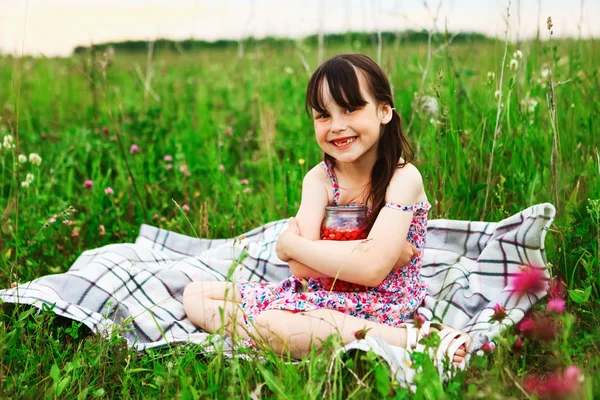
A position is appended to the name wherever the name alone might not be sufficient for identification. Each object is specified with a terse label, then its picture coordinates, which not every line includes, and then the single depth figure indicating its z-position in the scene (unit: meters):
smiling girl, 1.99
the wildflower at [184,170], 3.22
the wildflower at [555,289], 1.92
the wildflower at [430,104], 3.17
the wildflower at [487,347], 1.75
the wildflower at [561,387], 1.24
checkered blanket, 2.16
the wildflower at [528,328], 1.67
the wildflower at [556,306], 1.61
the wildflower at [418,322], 1.66
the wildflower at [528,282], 1.55
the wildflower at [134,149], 3.45
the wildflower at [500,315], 1.67
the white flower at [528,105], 2.92
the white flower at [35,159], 3.05
